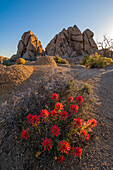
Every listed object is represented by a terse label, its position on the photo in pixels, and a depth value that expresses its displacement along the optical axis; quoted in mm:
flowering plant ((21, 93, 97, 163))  1691
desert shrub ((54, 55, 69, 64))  18728
